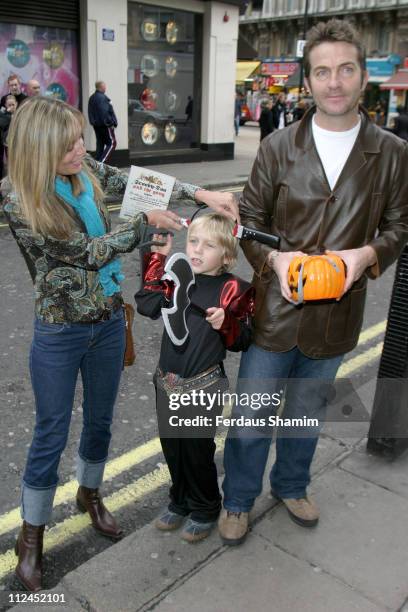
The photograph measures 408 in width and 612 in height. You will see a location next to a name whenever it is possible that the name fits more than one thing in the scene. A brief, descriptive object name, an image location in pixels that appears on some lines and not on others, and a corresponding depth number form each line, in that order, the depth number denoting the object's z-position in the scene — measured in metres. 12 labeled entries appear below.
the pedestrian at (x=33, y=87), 10.10
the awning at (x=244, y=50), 18.88
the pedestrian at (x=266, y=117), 19.25
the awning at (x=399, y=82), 34.34
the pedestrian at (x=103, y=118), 12.00
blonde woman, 2.03
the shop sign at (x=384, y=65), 45.12
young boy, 2.26
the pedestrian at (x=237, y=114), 27.08
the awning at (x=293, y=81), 40.62
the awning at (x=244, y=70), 44.66
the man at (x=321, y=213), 2.14
